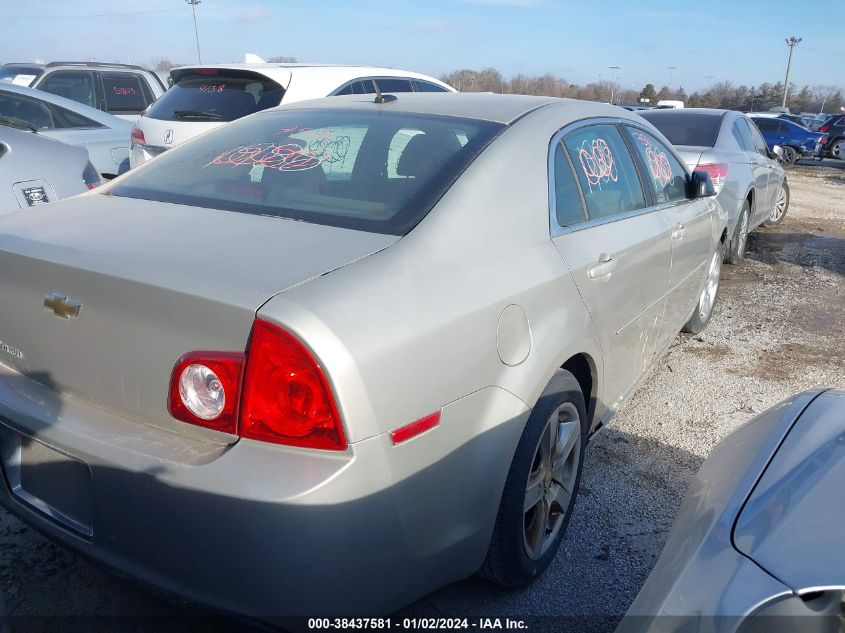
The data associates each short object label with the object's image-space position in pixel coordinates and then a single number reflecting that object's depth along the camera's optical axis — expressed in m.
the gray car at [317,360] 1.68
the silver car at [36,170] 4.05
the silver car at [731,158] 6.74
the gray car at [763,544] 1.30
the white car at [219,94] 6.13
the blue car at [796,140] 22.25
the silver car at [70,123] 6.79
